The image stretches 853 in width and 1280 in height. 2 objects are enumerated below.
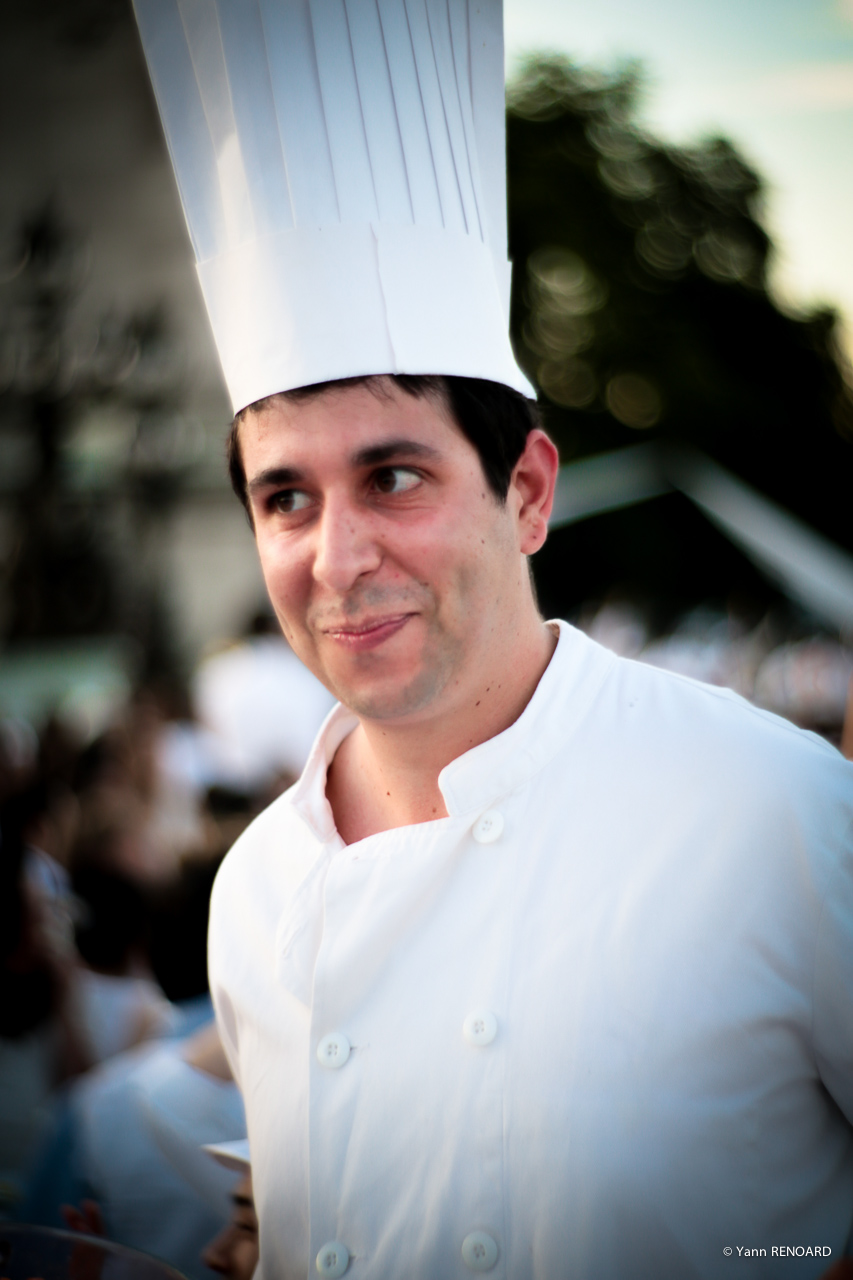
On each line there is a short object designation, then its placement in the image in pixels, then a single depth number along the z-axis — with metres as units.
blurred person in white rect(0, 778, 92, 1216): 2.89
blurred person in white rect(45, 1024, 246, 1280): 2.22
